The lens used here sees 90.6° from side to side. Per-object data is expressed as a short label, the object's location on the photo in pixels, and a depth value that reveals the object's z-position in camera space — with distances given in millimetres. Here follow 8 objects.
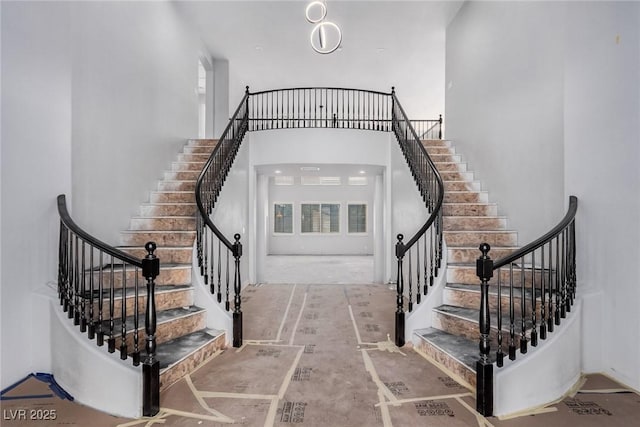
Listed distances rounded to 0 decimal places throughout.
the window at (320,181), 13148
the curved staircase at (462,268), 2762
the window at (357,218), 13211
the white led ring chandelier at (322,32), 4186
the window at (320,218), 13172
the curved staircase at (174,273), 2699
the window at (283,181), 13156
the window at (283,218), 13211
